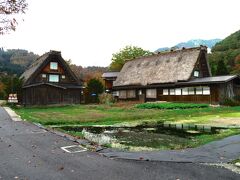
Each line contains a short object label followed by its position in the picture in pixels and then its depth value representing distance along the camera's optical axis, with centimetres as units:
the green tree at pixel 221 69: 5353
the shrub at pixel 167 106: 3150
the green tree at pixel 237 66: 6059
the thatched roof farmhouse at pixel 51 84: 4178
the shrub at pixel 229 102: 3528
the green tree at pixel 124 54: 8112
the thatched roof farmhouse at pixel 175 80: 3778
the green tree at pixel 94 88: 4769
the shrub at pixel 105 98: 4551
